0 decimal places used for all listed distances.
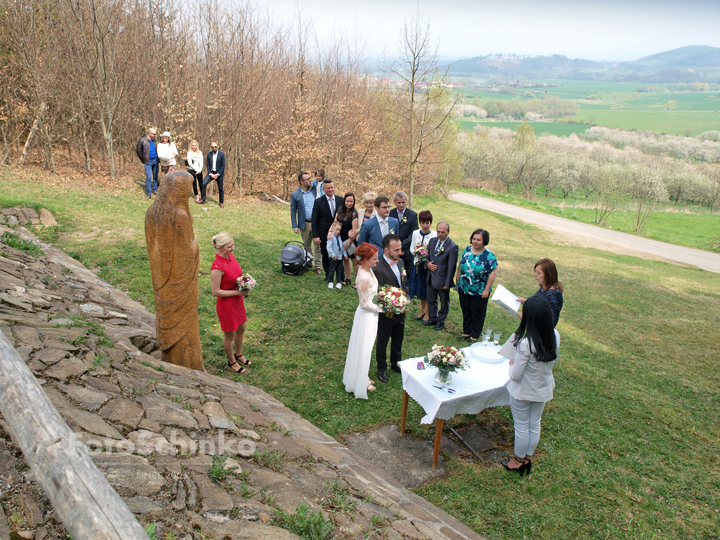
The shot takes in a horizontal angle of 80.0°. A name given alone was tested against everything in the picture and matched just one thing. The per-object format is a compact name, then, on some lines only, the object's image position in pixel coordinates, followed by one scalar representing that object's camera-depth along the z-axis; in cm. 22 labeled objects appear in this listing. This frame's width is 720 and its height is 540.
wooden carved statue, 461
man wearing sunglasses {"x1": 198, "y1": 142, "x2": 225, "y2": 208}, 1558
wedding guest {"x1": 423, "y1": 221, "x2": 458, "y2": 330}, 831
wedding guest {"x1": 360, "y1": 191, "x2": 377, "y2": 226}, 869
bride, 589
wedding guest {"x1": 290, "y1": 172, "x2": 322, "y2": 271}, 1027
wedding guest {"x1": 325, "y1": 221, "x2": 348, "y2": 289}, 934
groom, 634
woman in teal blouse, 773
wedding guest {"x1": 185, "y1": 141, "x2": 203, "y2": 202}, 1500
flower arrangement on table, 493
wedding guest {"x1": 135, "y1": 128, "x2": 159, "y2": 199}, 1459
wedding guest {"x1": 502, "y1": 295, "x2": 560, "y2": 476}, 452
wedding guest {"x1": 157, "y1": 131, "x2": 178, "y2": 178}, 1464
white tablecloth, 494
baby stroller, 1036
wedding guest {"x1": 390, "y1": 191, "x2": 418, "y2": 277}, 934
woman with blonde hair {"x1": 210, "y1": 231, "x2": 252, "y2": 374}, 564
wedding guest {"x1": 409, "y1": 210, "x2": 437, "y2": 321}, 848
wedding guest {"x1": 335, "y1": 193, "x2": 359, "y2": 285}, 907
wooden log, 192
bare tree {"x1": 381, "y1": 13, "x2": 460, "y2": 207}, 1519
